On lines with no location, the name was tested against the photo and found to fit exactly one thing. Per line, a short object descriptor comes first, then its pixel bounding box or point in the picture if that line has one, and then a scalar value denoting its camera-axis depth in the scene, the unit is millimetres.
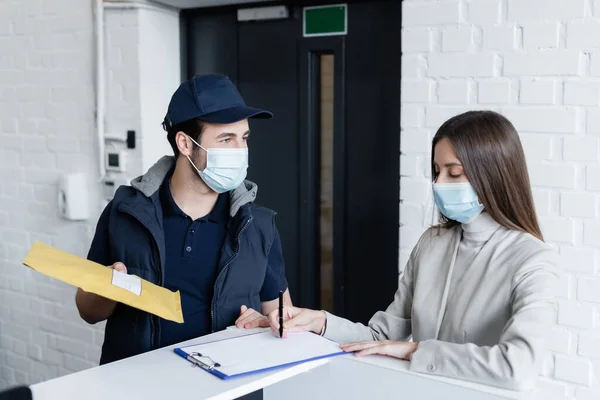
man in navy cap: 1621
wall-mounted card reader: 2773
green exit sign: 2463
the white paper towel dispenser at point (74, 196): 2895
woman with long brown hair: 1191
